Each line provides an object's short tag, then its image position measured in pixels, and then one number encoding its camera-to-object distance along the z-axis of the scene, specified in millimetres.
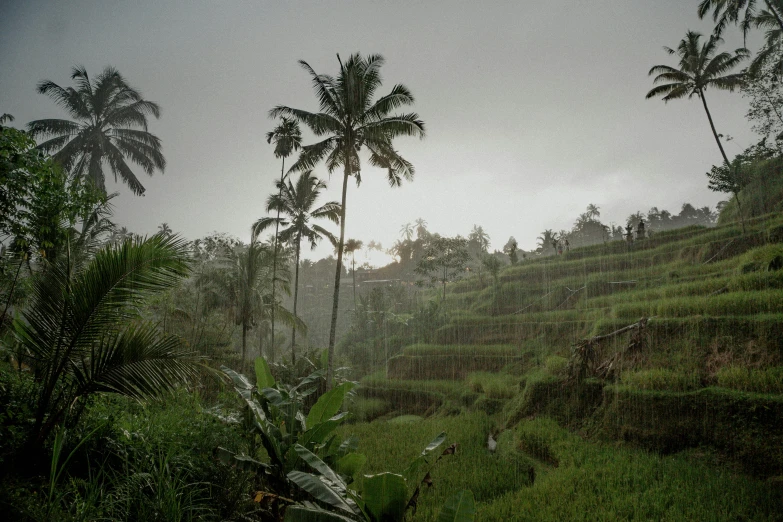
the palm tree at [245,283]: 16219
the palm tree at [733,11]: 14492
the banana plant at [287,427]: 4773
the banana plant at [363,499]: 3207
